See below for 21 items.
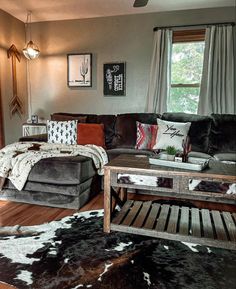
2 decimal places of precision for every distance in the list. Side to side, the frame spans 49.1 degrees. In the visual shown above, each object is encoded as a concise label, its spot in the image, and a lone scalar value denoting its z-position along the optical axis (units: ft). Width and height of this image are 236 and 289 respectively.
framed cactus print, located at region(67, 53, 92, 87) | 14.34
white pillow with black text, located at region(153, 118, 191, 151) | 10.40
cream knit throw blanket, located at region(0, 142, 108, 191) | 8.63
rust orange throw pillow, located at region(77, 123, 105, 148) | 11.55
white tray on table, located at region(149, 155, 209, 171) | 6.25
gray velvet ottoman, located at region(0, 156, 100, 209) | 8.38
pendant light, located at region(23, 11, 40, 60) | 13.76
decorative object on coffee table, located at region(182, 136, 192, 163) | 6.72
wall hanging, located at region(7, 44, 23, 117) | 13.86
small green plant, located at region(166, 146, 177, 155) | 7.07
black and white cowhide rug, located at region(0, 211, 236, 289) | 4.94
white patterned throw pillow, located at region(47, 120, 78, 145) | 11.78
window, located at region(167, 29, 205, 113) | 12.78
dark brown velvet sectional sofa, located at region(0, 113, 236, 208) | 8.43
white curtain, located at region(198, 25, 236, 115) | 12.08
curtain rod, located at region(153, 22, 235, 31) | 12.03
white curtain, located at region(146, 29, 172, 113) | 12.89
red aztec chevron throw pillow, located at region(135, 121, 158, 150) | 11.17
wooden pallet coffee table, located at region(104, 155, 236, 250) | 6.03
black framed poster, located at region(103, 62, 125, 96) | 13.92
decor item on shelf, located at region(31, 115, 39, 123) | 14.23
